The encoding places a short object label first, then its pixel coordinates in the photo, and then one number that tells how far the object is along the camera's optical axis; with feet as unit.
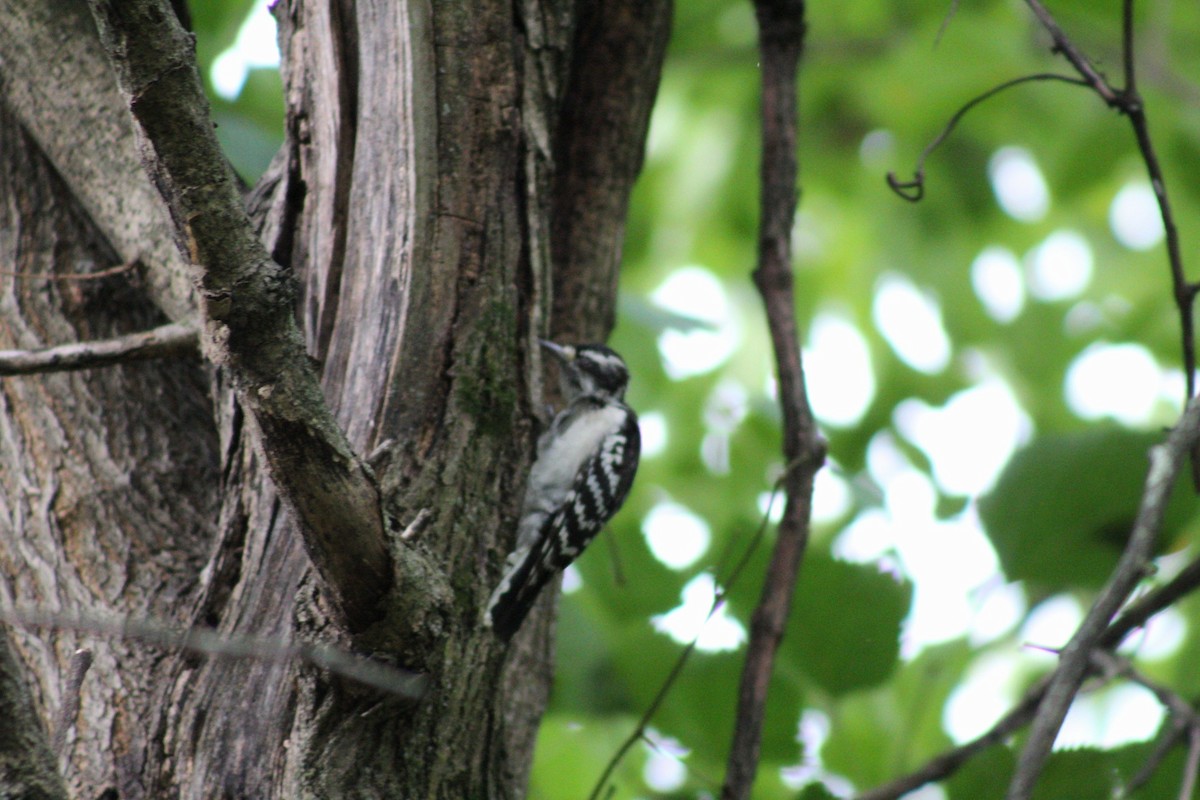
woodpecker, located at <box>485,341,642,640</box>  18.11
